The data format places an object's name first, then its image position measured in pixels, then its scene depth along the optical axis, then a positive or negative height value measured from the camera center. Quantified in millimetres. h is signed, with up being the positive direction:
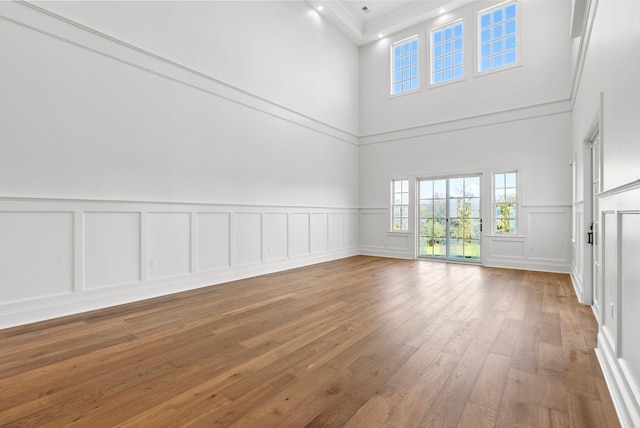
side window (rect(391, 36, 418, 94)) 7703 +3802
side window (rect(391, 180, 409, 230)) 7688 +244
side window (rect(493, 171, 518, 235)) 6227 +243
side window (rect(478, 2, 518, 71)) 6383 +3797
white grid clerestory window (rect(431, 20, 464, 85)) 7070 +3798
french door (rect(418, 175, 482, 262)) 6762 -77
